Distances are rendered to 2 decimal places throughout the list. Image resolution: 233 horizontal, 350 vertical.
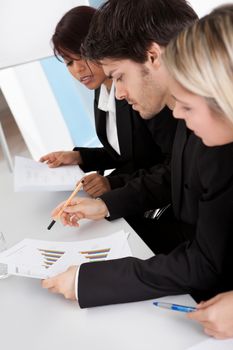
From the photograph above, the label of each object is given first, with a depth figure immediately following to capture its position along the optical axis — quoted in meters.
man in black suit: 0.84
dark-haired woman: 1.43
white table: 0.75
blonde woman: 0.66
